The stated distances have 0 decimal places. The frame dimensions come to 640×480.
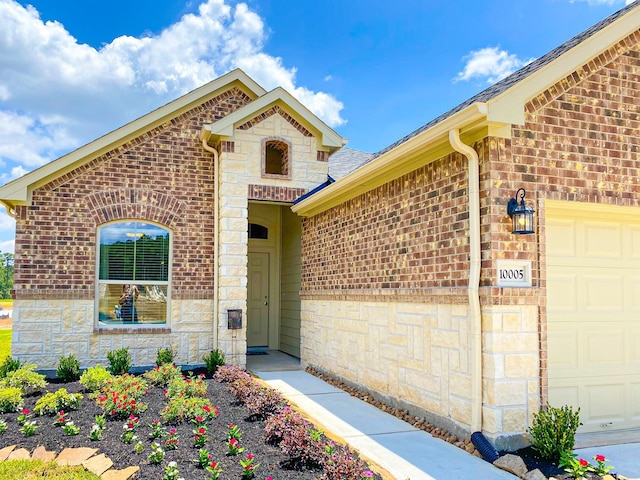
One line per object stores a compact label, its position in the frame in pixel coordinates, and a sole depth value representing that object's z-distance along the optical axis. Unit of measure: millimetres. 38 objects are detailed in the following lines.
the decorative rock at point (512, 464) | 4961
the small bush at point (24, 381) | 7879
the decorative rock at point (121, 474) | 4587
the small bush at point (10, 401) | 6941
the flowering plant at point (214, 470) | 4473
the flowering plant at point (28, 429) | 5883
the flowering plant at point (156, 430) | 5703
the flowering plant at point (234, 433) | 5543
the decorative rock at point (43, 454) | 5203
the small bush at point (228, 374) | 8394
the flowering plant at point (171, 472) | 4512
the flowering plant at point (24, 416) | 6341
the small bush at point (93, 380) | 8000
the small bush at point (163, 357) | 10078
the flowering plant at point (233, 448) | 5156
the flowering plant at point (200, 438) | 5453
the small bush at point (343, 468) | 4223
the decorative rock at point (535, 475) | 4777
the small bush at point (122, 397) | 6586
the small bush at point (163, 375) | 8477
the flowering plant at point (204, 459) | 4844
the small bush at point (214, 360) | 9945
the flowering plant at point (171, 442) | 5355
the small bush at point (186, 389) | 7383
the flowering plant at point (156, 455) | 4934
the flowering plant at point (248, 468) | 4570
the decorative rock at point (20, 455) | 5213
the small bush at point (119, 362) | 9578
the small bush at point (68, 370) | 9320
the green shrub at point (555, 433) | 5051
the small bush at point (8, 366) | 8859
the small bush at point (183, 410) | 6291
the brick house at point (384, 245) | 5641
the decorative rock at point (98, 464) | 4834
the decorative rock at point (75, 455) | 5094
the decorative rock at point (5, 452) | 5243
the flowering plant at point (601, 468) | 4770
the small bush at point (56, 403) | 6809
